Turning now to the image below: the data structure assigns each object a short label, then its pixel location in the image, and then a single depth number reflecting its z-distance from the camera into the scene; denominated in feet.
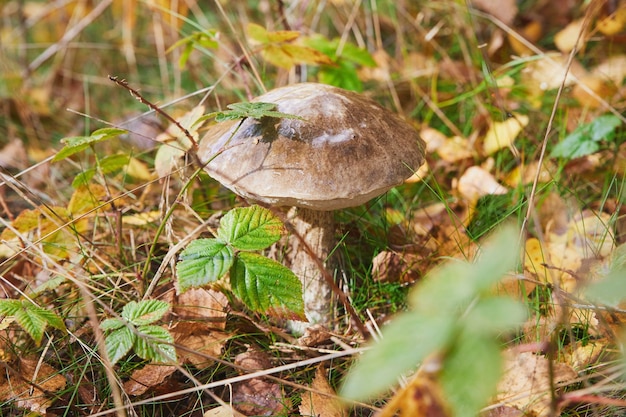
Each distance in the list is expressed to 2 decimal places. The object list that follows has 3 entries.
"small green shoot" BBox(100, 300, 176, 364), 1.46
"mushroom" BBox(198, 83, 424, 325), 1.52
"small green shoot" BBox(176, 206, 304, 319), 1.49
